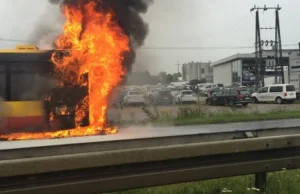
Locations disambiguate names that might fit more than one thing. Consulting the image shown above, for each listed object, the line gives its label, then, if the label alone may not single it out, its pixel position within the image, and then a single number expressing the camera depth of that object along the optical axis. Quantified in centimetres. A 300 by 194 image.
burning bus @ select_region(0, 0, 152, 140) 1209
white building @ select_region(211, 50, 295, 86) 7344
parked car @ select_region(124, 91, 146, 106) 2099
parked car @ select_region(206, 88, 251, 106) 3494
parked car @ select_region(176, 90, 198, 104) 3547
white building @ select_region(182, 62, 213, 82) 10869
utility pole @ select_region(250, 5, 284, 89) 5069
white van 3750
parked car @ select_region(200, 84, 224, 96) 5269
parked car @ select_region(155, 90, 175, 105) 2430
